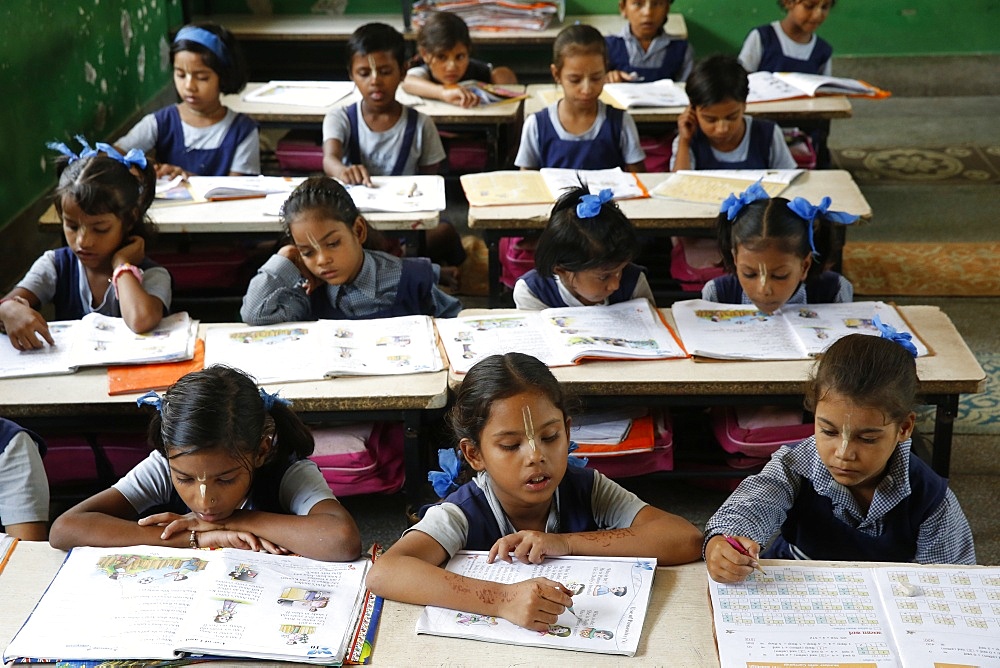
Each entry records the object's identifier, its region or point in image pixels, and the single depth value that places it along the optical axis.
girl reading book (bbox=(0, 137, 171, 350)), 2.45
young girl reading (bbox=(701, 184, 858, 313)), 2.41
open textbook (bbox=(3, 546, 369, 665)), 1.37
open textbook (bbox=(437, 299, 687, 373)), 2.25
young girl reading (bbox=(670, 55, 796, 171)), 3.49
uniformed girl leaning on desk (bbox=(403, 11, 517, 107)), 4.19
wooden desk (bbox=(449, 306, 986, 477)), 2.16
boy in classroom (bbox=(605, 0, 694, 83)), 4.84
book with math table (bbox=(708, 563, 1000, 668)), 1.33
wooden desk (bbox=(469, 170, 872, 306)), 3.00
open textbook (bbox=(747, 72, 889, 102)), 4.07
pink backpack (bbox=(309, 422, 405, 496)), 2.32
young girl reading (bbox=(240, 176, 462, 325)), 2.50
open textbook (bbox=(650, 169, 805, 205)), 3.16
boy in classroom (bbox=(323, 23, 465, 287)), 3.66
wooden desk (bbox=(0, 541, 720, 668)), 1.37
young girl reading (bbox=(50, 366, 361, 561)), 1.66
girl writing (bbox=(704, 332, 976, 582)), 1.65
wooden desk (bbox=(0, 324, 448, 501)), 2.11
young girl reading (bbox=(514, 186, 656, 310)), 2.46
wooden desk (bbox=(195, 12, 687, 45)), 5.41
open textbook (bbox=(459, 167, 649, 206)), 3.14
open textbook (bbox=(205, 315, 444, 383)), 2.21
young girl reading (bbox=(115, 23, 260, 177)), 3.66
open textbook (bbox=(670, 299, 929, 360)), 2.25
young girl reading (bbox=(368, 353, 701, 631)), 1.48
